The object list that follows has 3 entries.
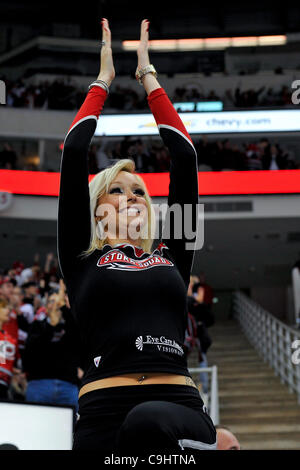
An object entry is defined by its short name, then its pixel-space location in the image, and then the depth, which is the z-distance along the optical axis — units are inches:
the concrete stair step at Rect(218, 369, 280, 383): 399.2
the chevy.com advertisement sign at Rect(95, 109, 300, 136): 611.2
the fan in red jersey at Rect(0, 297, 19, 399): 204.2
